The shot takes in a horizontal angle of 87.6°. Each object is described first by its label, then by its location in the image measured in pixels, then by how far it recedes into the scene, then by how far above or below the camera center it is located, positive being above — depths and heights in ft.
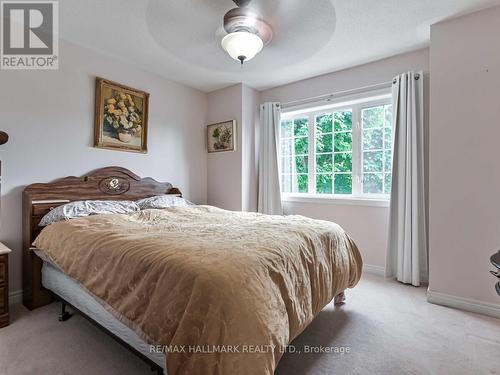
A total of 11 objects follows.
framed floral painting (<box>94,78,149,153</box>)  9.46 +2.65
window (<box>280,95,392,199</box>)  10.34 +1.60
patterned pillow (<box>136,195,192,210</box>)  9.57 -0.62
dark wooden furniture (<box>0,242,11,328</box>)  6.32 -2.48
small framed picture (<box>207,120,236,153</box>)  12.60 +2.47
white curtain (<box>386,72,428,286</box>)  8.91 +0.22
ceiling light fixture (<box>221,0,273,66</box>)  6.55 +4.25
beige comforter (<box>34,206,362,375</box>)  3.37 -1.54
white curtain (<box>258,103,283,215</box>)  12.28 +1.04
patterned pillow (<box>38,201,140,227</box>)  7.23 -0.73
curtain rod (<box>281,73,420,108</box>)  9.86 +3.86
